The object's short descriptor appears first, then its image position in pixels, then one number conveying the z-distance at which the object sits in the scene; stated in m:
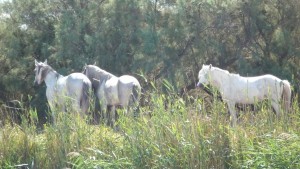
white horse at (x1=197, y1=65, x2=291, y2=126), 13.67
